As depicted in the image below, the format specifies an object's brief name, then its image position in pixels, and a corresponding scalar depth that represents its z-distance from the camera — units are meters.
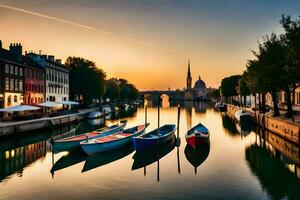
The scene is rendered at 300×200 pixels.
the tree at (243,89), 99.88
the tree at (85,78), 94.62
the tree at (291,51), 33.59
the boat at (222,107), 132.56
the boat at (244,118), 67.53
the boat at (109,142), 33.06
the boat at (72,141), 34.28
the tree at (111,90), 138.00
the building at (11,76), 58.03
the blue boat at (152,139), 35.06
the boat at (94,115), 81.00
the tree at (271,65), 47.44
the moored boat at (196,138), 37.28
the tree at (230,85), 135.95
